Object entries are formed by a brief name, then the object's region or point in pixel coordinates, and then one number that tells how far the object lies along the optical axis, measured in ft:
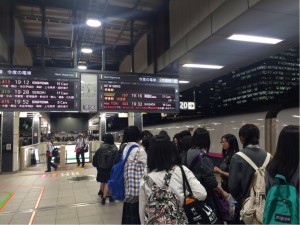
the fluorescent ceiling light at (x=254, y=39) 15.79
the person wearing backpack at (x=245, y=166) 7.88
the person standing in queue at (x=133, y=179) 8.77
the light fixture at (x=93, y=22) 20.08
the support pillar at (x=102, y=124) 58.27
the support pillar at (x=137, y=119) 29.32
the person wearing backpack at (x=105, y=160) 18.38
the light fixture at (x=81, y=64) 27.22
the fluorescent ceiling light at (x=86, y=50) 25.73
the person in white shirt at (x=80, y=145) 39.65
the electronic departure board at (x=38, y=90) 17.95
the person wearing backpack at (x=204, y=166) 8.71
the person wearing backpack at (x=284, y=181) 5.30
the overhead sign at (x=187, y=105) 25.62
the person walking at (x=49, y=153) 35.12
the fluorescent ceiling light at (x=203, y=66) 21.81
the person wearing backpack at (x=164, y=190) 6.46
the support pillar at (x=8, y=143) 32.40
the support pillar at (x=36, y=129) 53.98
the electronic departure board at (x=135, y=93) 19.88
